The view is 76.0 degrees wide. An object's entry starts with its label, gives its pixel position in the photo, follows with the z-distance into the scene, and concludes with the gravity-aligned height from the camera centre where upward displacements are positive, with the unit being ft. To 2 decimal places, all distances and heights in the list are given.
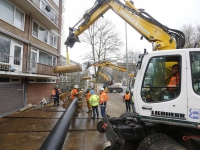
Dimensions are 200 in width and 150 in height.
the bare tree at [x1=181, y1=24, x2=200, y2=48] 72.90 +27.58
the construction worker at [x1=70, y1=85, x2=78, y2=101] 27.12 -2.56
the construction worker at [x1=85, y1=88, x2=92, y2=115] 29.49 -6.37
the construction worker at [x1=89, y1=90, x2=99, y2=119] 24.58 -3.98
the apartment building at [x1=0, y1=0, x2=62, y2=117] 28.69 +7.93
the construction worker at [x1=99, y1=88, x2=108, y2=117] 25.61 -4.35
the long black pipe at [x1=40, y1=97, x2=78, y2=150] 7.70 -3.98
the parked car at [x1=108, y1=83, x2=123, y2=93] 91.76 -6.13
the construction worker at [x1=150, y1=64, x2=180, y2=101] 9.14 -0.69
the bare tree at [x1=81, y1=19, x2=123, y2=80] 82.87 +23.91
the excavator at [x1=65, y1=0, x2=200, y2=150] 8.52 -1.66
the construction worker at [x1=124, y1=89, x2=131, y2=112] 31.68 -5.15
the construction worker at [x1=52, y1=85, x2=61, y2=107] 38.03 -4.72
